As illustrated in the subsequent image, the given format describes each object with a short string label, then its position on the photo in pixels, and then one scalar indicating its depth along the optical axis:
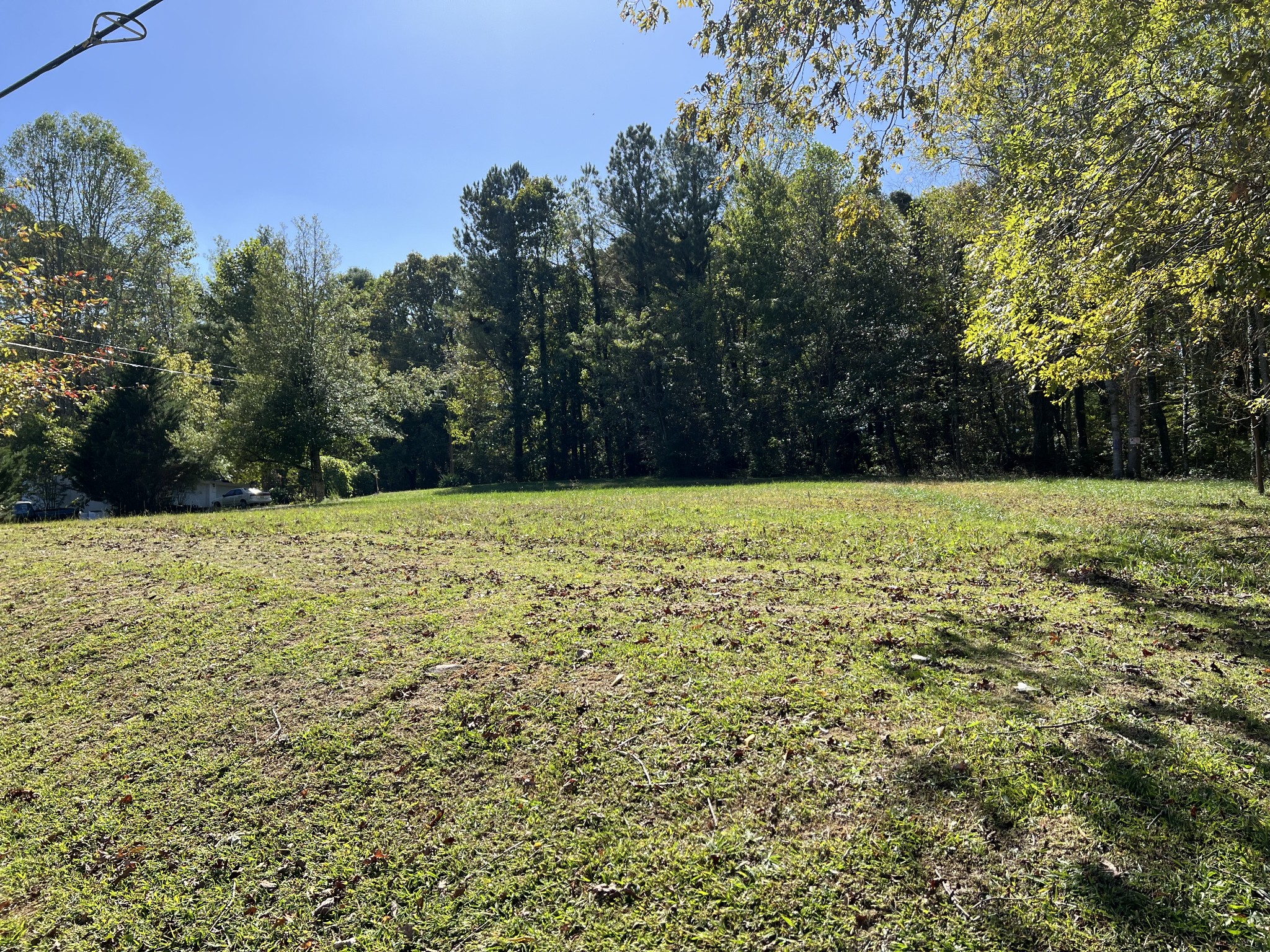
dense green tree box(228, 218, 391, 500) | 23.12
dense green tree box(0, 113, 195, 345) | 28.66
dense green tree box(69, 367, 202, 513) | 20.95
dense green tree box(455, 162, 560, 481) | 32.78
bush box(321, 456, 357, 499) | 31.22
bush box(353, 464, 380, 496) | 40.19
